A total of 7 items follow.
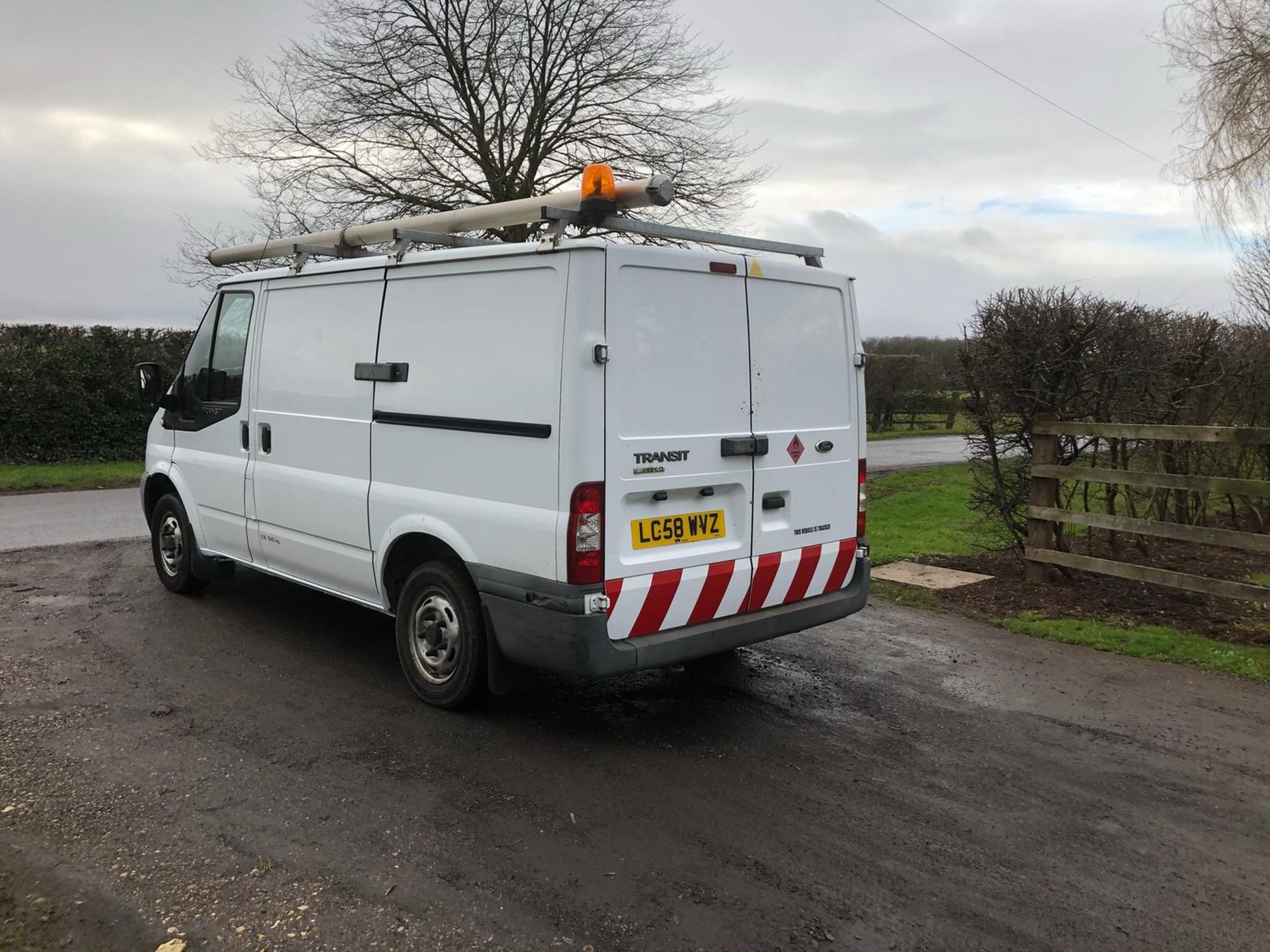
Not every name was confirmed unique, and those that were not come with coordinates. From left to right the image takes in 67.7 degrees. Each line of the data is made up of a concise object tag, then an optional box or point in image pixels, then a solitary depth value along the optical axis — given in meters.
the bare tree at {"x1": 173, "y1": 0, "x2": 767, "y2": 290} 16.64
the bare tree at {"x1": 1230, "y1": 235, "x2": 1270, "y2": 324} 10.00
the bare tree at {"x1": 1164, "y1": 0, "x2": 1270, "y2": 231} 11.35
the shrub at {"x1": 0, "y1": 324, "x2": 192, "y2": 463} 15.84
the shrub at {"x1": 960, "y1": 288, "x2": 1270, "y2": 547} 7.50
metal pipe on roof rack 4.42
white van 4.19
